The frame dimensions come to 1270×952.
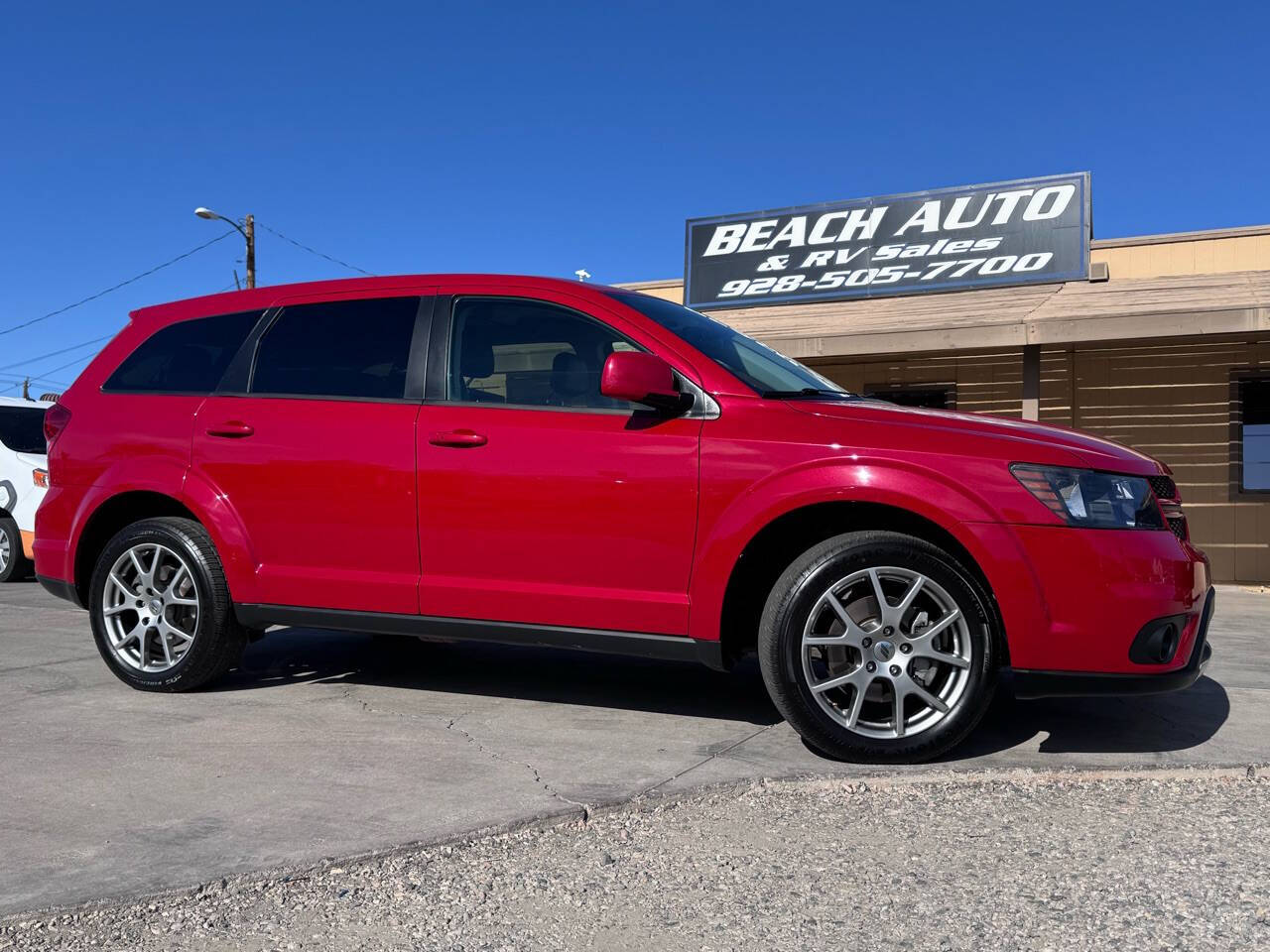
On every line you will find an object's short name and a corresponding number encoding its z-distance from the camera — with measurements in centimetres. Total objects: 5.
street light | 2659
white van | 1044
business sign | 1279
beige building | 1110
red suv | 369
